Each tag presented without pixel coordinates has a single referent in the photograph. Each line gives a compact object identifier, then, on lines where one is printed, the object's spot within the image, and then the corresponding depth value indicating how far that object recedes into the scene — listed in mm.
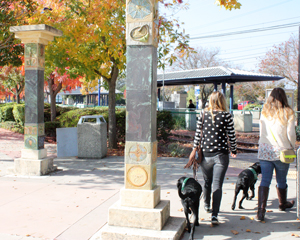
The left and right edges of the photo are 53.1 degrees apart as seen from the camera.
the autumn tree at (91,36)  8727
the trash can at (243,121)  16781
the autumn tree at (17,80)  24103
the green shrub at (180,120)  15008
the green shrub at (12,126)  14952
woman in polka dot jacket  4039
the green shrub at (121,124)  11102
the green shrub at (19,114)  14781
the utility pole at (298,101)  15204
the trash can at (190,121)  15230
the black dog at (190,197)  3697
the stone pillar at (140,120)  3631
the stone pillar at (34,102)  6809
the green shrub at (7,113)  16762
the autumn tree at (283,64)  25656
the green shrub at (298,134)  14047
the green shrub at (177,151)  9508
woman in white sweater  4074
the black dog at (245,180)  4562
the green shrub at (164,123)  10922
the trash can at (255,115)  25562
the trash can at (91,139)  8859
